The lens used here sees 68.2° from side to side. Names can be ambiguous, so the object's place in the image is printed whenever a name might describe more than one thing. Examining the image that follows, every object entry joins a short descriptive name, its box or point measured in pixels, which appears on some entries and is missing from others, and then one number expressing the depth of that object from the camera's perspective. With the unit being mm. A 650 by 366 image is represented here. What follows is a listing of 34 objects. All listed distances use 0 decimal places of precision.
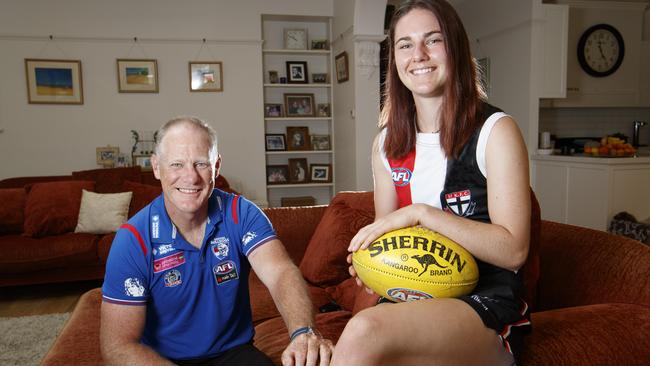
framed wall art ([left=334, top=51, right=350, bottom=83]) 5211
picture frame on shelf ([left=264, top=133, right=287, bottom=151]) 5973
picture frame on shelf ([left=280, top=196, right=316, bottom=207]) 6105
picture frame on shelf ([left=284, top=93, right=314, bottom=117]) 5973
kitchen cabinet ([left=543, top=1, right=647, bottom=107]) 5227
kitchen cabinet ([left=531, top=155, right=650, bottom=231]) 3924
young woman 949
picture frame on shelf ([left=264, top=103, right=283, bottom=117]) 5934
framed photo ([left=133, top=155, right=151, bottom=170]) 5516
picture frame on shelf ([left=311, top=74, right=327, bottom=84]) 5988
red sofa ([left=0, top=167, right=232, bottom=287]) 3512
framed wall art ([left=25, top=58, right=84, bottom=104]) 5289
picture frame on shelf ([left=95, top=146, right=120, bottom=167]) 5523
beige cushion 3801
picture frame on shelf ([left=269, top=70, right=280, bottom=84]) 5934
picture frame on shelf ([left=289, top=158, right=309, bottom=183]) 6073
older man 1255
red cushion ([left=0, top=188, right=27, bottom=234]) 3807
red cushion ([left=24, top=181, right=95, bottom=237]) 3711
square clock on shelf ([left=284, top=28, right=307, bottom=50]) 5875
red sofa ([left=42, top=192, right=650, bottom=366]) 1232
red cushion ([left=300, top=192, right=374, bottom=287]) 2193
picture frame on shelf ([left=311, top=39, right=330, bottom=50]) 5891
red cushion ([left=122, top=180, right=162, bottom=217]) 3998
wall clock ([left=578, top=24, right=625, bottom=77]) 5250
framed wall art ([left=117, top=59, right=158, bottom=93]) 5473
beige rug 2600
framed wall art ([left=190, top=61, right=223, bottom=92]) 5629
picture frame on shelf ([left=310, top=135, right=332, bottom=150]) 6059
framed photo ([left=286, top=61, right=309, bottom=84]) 5930
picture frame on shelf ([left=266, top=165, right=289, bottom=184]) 6031
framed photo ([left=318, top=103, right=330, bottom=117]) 6003
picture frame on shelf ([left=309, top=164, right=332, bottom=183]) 6090
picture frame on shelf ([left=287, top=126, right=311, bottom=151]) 6031
